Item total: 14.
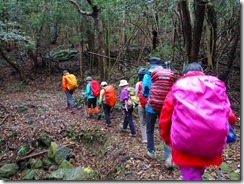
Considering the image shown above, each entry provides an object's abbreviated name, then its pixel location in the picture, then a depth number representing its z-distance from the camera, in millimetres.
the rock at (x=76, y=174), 4874
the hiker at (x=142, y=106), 4626
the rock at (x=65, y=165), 5726
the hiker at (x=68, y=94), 8542
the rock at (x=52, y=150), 6212
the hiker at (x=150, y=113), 3815
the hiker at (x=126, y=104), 6177
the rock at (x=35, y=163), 6057
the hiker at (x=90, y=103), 7810
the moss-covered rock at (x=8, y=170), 5916
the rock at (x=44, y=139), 6683
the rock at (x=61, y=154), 6062
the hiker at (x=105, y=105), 6879
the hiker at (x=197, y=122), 2183
